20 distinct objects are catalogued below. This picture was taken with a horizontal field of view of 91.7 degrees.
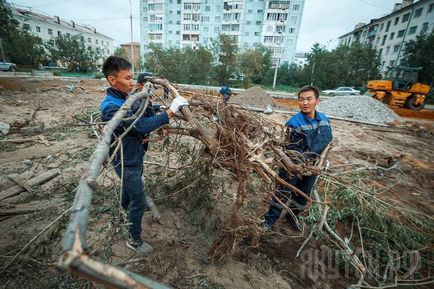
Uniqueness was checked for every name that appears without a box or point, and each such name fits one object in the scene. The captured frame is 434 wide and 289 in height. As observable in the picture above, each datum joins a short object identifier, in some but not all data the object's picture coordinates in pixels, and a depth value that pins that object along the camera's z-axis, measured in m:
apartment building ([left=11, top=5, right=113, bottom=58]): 38.59
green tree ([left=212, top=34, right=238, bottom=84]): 22.28
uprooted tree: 1.81
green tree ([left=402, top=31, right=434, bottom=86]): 19.59
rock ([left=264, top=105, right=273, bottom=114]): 10.52
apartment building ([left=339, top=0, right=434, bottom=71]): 27.81
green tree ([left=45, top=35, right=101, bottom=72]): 27.39
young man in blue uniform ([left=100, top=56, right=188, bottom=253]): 1.78
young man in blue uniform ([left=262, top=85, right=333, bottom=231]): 2.58
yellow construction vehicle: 13.05
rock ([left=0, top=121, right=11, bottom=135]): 5.55
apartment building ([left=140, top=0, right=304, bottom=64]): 38.00
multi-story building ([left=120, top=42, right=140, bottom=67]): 54.06
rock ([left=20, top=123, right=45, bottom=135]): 5.73
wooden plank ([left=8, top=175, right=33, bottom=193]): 3.16
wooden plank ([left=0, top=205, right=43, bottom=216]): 2.63
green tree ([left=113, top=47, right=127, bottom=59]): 34.56
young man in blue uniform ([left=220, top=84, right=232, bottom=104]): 6.12
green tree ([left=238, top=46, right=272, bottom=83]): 24.52
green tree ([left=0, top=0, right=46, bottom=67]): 24.91
